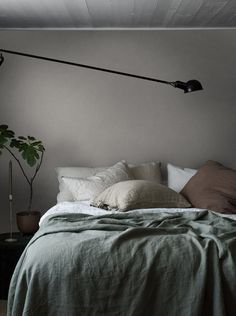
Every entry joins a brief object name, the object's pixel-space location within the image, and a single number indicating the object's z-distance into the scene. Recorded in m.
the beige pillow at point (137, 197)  3.83
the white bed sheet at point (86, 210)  3.78
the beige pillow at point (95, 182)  4.35
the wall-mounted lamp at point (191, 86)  3.95
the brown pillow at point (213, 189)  4.02
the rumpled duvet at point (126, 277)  2.45
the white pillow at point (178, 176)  4.64
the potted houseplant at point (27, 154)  4.41
